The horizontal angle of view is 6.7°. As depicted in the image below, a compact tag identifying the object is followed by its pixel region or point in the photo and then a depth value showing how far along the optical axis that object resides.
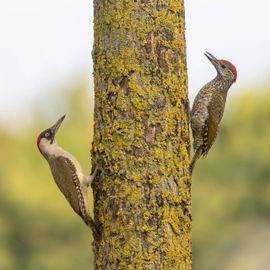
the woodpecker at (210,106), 19.44
